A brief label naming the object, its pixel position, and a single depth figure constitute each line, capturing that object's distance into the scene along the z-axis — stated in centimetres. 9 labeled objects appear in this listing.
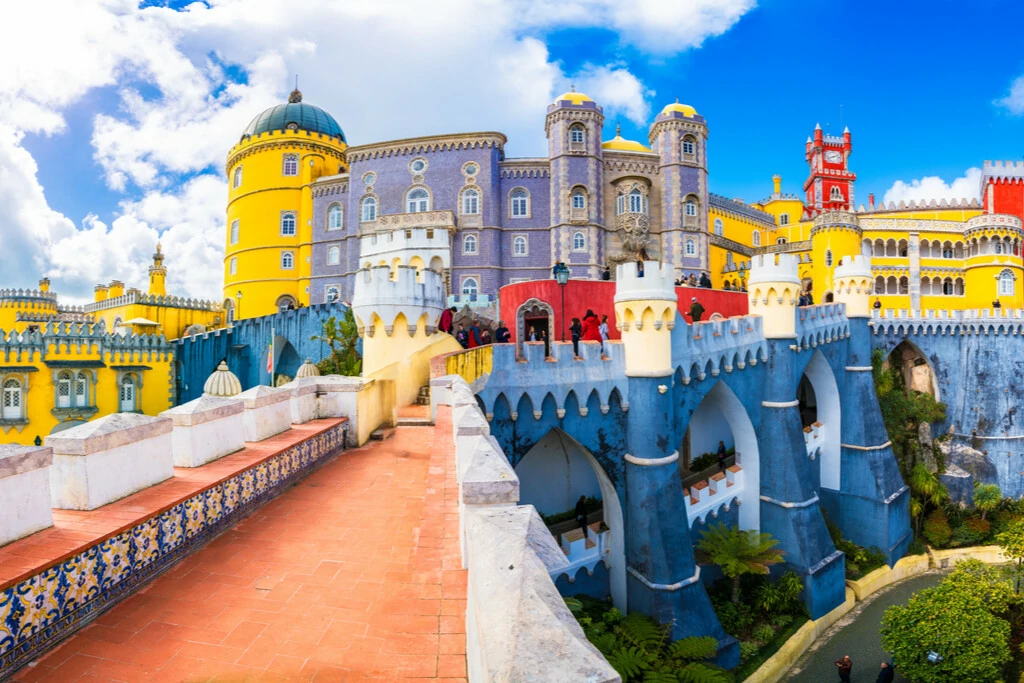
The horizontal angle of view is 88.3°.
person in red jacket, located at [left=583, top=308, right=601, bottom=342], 1581
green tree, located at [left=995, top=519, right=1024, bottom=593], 1580
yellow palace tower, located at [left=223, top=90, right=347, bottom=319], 3603
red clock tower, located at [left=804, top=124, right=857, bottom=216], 4450
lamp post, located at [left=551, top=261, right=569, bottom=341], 1407
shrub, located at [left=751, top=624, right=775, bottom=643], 1358
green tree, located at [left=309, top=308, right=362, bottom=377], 2155
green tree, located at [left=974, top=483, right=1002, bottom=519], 2266
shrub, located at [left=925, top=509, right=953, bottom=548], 2102
